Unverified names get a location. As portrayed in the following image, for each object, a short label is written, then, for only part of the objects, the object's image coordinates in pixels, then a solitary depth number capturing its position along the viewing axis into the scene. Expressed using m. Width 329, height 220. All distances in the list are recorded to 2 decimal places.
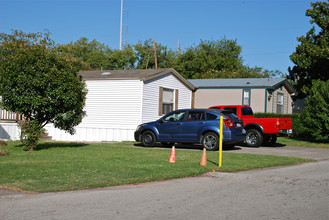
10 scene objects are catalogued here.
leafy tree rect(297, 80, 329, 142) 20.98
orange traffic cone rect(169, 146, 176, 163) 11.23
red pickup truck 18.02
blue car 15.53
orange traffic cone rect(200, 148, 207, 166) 10.77
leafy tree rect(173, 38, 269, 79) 54.63
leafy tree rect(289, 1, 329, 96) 29.42
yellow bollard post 10.64
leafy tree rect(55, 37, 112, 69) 64.38
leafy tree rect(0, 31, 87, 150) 12.97
